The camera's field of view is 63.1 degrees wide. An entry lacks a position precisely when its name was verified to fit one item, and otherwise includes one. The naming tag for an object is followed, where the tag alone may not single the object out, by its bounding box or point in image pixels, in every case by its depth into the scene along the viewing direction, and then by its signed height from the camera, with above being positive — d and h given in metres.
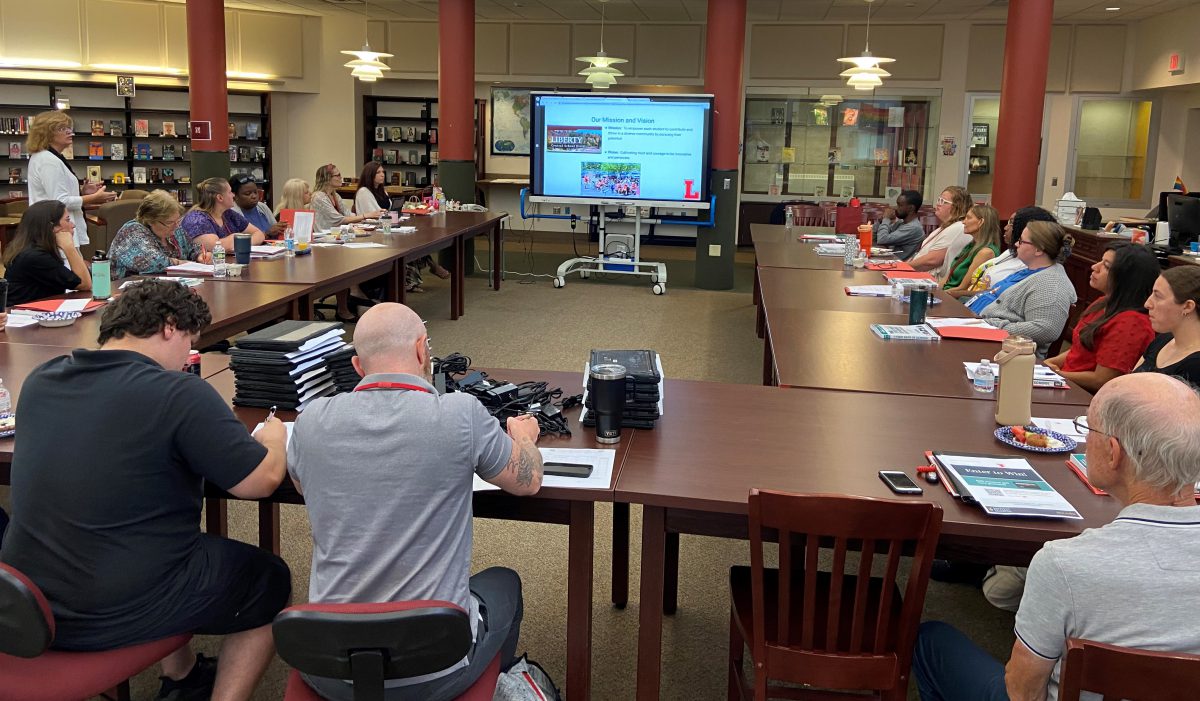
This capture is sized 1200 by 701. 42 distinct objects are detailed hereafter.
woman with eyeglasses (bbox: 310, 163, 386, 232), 8.16 -0.21
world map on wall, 13.98 +0.88
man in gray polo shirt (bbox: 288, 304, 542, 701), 1.83 -0.57
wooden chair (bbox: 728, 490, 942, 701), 1.89 -0.83
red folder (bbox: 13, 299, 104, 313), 3.88 -0.53
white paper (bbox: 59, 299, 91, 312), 3.90 -0.53
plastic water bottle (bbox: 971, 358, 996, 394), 3.12 -0.58
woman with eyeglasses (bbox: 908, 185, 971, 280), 6.58 -0.30
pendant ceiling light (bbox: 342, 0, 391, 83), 10.40 +1.29
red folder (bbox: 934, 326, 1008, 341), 3.95 -0.55
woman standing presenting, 6.17 +0.07
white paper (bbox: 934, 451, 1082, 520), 2.04 -0.64
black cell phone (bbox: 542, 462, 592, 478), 2.25 -0.65
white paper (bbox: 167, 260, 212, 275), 5.15 -0.49
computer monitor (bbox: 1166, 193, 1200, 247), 7.23 -0.13
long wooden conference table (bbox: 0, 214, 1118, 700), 2.14 -0.65
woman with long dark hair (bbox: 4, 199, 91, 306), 4.30 -0.37
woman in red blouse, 3.64 -0.46
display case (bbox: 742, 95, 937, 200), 13.07 +0.62
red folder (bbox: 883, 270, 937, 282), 5.87 -0.49
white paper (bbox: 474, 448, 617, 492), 2.19 -0.65
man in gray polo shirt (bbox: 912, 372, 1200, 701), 1.51 -0.55
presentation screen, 9.88 +0.39
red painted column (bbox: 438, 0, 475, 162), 10.37 +1.10
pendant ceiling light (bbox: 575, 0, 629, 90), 10.41 +1.28
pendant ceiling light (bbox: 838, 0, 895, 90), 9.38 +1.21
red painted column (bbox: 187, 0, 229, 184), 9.55 +0.86
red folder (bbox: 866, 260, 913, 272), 6.34 -0.47
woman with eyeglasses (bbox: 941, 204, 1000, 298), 5.93 -0.30
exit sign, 10.52 +1.46
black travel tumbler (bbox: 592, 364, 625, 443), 2.45 -0.53
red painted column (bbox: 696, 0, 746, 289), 9.59 +0.54
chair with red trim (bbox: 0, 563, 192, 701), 1.76 -0.96
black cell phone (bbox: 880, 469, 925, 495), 2.17 -0.64
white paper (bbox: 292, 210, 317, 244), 6.34 -0.31
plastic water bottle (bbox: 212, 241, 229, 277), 5.16 -0.46
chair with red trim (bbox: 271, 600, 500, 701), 1.62 -0.76
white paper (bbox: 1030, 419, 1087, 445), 2.60 -0.62
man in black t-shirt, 1.93 -0.61
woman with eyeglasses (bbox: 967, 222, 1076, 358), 4.38 -0.43
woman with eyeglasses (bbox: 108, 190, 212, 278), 5.03 -0.33
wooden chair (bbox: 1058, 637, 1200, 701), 1.39 -0.67
